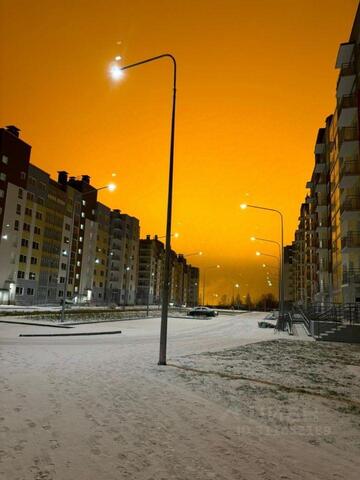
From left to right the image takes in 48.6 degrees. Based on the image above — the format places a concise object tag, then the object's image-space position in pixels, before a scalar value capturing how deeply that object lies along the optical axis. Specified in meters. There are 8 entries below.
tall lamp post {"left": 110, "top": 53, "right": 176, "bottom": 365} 12.18
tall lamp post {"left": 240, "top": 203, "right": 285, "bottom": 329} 30.95
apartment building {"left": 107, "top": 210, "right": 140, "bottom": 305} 114.00
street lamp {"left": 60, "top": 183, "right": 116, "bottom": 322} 26.68
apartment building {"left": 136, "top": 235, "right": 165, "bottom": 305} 143.62
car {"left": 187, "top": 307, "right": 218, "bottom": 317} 55.19
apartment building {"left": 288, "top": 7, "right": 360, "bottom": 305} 37.97
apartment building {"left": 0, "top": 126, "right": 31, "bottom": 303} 65.06
